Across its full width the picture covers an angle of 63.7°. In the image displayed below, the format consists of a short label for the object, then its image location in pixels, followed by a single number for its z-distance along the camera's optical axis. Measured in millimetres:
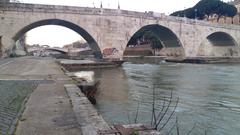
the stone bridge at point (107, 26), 21021
